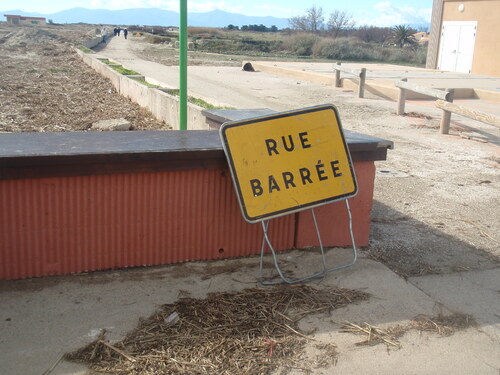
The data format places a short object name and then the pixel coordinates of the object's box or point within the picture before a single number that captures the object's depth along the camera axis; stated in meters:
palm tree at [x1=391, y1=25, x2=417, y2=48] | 75.44
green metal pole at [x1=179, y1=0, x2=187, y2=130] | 6.33
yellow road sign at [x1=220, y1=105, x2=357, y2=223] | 4.30
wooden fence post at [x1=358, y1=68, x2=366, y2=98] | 18.36
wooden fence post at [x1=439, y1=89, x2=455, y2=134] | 11.99
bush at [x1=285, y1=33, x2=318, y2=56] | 57.50
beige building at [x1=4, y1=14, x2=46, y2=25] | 132.62
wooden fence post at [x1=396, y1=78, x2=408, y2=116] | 14.66
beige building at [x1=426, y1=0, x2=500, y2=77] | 28.92
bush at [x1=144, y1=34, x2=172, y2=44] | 70.14
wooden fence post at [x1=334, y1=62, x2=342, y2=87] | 20.86
